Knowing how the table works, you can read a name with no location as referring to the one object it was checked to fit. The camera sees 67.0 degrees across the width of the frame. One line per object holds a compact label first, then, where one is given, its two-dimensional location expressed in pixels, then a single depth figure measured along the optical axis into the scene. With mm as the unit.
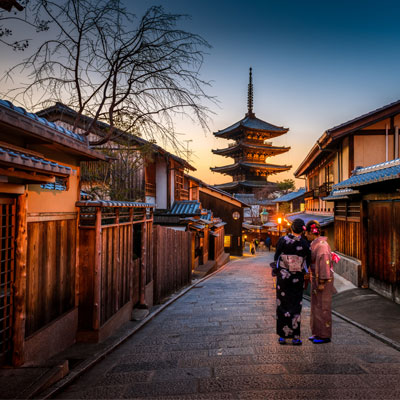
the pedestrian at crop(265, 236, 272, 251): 33688
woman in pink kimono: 4391
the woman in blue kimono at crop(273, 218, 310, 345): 4520
